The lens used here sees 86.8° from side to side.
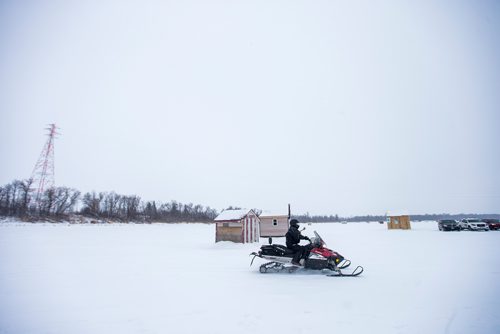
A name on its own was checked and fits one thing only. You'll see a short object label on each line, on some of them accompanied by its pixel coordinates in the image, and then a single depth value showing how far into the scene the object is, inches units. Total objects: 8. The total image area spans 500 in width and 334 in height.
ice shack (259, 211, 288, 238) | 1076.1
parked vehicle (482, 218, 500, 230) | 1155.1
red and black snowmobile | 323.7
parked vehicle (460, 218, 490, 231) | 1112.8
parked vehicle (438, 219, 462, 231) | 1125.7
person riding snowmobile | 332.2
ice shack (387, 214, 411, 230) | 1373.0
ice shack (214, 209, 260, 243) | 776.3
